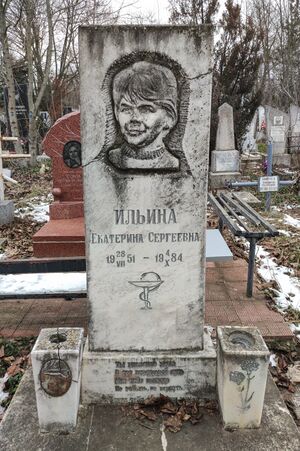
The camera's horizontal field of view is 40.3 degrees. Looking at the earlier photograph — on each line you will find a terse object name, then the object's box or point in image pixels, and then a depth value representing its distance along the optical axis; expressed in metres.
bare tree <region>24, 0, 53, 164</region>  13.93
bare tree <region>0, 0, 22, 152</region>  13.19
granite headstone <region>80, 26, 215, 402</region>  2.21
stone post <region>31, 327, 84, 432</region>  2.36
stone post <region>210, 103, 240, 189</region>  11.40
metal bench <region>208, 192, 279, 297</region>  4.14
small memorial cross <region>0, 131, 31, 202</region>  7.84
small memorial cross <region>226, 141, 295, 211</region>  8.52
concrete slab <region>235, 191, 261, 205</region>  8.50
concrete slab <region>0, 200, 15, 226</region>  7.81
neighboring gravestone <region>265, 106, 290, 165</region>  14.85
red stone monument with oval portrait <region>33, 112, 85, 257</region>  6.19
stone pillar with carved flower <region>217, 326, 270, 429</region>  2.34
